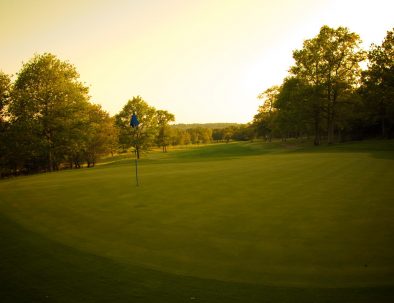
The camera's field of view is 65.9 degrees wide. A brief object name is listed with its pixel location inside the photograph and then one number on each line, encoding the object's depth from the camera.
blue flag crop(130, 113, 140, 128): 19.62
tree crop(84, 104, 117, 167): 61.72
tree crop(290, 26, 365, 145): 54.28
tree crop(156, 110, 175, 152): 95.75
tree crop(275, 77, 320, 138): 56.78
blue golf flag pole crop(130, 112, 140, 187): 19.62
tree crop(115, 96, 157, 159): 72.25
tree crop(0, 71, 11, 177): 45.09
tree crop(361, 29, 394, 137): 49.06
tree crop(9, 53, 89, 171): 43.34
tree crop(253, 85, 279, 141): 100.06
